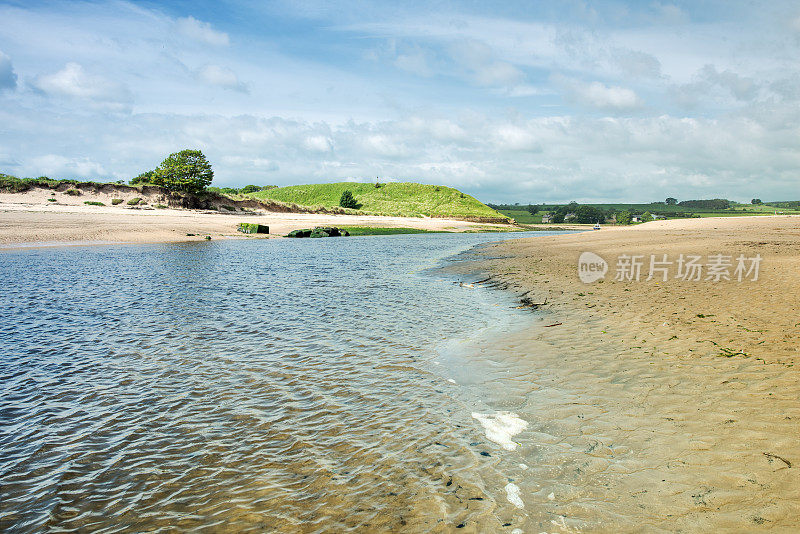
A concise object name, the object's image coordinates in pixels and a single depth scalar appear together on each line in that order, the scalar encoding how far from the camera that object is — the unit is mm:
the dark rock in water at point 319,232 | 58156
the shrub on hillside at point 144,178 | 75750
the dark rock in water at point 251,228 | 58253
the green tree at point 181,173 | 71875
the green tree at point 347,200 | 120062
